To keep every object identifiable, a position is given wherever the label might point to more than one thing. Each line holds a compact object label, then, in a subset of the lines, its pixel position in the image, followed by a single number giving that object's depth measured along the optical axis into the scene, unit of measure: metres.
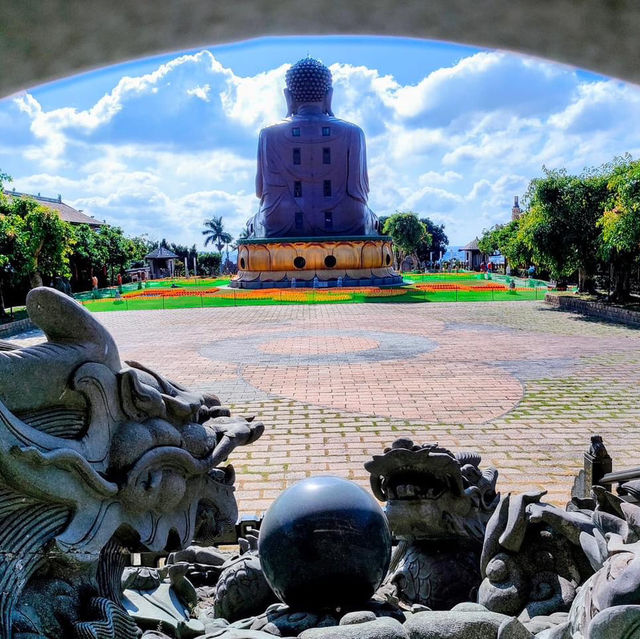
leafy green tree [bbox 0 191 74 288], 21.61
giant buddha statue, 40.84
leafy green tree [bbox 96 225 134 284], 41.75
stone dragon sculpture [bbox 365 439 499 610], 3.80
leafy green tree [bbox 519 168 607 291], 22.80
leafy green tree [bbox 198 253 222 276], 71.50
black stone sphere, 3.17
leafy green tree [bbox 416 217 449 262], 75.31
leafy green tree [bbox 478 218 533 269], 28.53
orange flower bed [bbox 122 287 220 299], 33.41
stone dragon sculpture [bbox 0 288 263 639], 2.48
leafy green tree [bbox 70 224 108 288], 34.42
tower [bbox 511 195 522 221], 68.50
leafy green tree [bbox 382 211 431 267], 60.78
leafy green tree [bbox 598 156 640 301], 17.77
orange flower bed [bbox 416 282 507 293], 33.44
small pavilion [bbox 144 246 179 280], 58.83
